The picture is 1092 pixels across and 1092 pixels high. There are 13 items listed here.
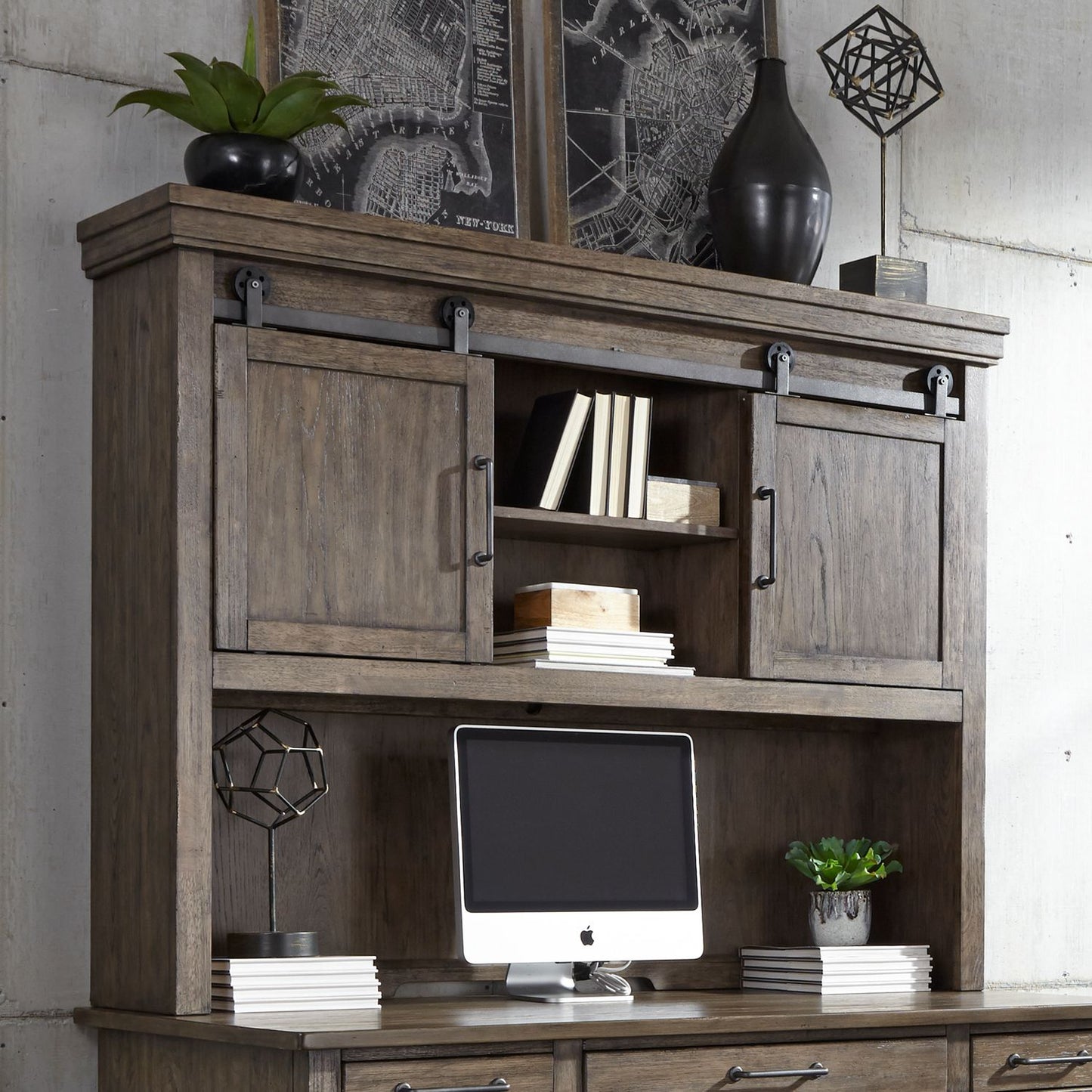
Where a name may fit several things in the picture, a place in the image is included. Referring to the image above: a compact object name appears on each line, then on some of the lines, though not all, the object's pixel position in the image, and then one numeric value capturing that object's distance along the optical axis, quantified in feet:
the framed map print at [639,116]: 19.45
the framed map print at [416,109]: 18.09
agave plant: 16.09
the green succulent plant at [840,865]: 19.24
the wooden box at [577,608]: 17.52
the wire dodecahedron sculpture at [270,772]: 16.42
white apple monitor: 17.12
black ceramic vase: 18.93
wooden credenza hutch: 15.18
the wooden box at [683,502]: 18.22
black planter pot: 15.96
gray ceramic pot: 19.25
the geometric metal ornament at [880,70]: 20.22
